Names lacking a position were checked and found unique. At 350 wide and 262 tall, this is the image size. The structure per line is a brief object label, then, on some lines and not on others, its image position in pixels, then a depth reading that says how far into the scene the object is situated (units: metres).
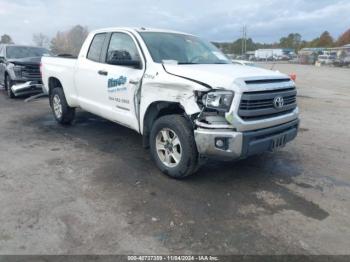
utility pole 94.35
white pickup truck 3.78
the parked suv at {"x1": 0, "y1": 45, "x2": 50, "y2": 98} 10.62
